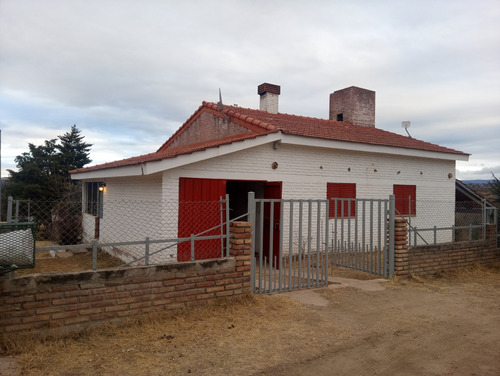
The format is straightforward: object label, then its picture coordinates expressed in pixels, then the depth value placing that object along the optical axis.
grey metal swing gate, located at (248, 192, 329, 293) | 8.28
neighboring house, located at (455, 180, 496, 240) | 14.22
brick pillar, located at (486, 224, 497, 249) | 9.61
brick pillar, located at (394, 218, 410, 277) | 7.77
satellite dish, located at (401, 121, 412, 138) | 18.05
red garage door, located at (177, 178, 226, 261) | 8.55
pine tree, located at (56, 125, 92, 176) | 28.92
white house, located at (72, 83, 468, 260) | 8.56
